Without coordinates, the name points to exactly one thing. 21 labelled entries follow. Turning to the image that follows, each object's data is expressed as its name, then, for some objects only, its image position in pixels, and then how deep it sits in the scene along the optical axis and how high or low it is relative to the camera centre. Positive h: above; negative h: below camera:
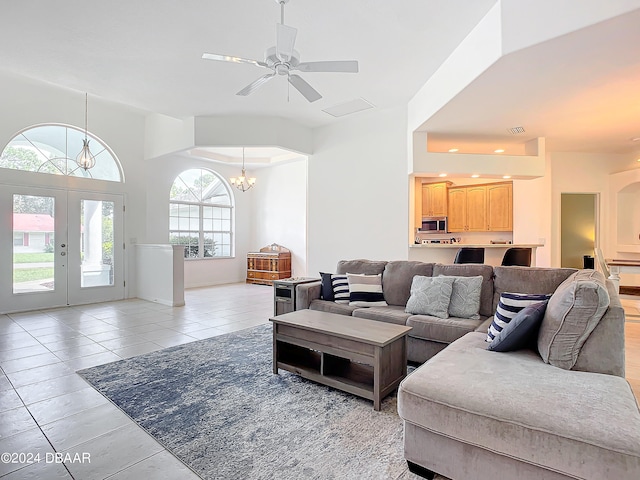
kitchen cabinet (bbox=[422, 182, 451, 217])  7.84 +0.97
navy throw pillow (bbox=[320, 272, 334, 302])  4.15 -0.58
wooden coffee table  2.51 -0.87
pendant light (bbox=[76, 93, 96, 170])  5.41 +1.32
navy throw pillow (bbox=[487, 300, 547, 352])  2.18 -0.58
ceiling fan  2.73 +1.56
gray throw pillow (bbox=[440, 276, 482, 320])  3.29 -0.56
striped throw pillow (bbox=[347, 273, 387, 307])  3.91 -0.58
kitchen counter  5.57 -0.16
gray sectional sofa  1.37 -0.76
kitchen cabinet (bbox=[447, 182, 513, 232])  7.21 +0.72
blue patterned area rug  1.88 -1.22
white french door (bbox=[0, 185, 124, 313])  5.50 -0.11
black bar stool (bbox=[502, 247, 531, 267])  5.29 -0.24
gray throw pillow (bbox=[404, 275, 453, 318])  3.33 -0.57
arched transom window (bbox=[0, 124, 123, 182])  5.64 +1.57
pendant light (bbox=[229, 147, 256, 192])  8.38 +1.50
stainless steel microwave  7.84 +0.36
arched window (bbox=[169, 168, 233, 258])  8.26 +0.69
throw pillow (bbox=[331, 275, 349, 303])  4.06 -0.57
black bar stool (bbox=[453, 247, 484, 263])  5.27 -0.22
